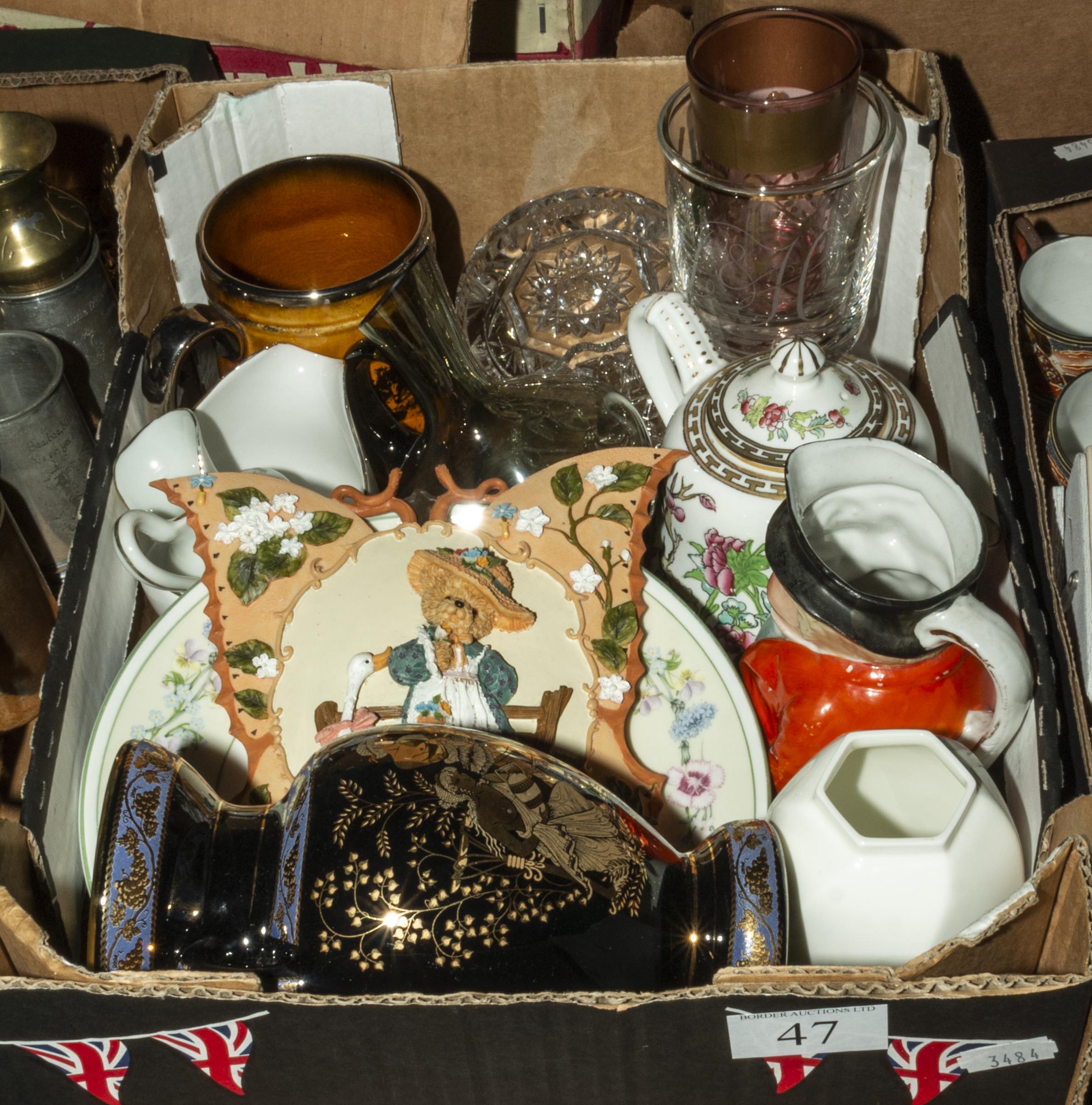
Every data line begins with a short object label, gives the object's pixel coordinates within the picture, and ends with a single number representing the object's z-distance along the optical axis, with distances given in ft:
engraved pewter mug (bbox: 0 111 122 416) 2.44
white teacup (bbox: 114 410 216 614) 1.97
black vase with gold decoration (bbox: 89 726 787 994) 1.32
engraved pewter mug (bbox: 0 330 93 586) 2.35
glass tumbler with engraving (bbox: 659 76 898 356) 2.23
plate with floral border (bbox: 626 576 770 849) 1.85
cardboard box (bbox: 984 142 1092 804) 1.69
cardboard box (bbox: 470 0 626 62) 3.31
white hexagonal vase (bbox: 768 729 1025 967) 1.42
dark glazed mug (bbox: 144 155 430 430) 2.14
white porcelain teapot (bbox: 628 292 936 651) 1.90
